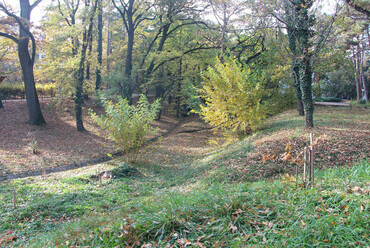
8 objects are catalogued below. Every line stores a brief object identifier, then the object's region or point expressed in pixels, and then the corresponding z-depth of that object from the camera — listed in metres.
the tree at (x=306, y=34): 7.66
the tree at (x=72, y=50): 14.28
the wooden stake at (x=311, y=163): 3.57
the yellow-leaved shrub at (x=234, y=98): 10.38
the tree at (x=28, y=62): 13.35
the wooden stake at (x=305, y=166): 3.71
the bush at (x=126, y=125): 8.90
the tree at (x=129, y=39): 16.72
